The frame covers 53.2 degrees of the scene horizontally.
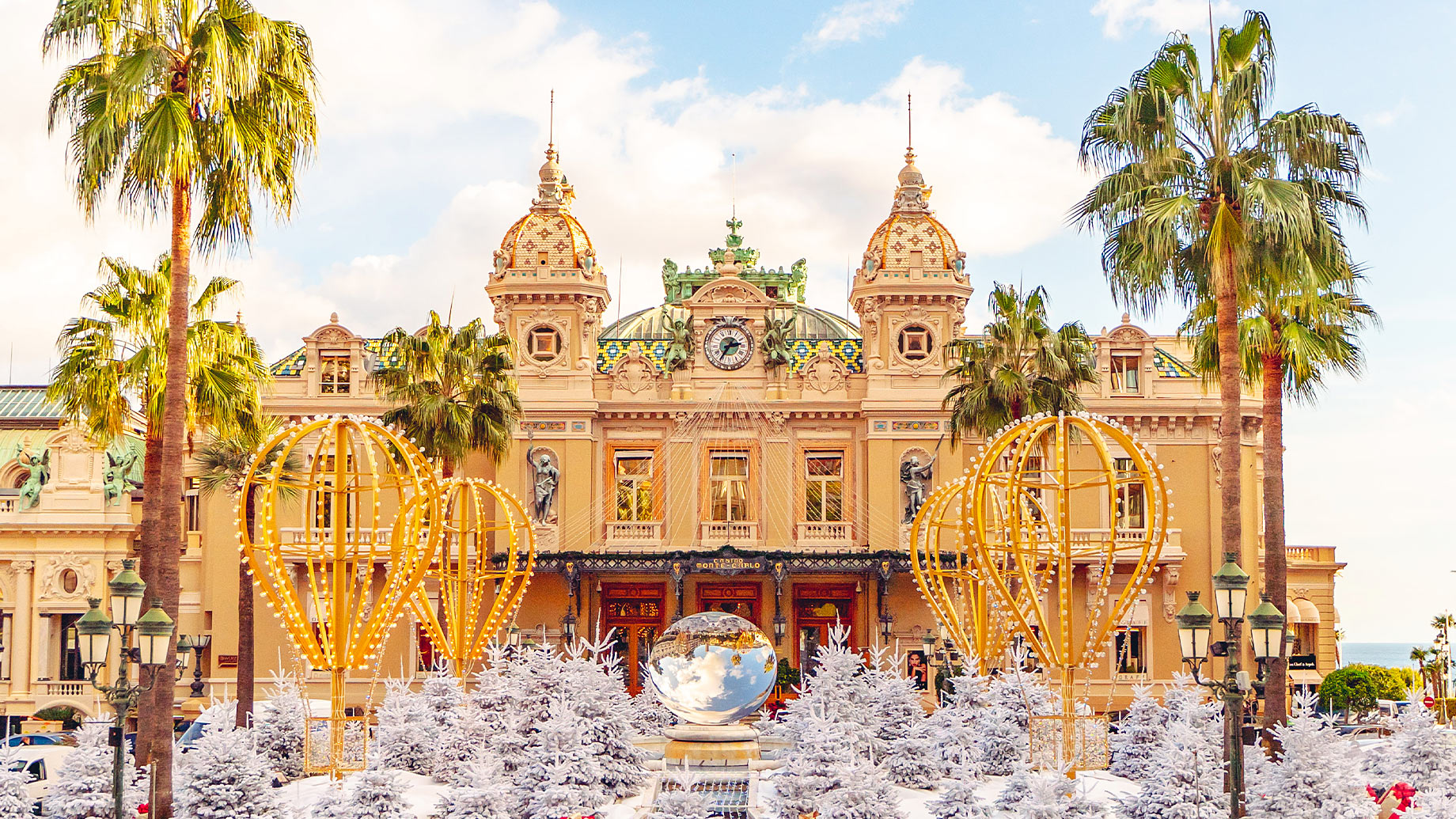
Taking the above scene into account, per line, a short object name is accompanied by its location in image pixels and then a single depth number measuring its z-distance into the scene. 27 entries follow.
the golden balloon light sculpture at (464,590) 26.56
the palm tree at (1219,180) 22.69
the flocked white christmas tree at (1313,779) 17.19
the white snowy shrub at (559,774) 18.56
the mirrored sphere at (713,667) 22.80
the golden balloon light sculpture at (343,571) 21.08
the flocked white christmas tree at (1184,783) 18.23
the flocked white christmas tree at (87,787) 18.62
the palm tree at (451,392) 34.47
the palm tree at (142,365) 26.39
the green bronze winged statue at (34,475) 44.81
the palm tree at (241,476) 33.25
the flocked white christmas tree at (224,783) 18.41
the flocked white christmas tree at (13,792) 17.91
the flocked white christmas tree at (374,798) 17.69
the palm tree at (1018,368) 33.78
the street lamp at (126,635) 17.47
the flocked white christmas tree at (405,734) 23.65
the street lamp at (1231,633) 16.56
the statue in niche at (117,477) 45.09
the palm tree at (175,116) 20.73
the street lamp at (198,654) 28.64
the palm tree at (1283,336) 23.33
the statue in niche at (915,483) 42.97
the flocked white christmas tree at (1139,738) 23.34
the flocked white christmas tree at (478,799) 17.64
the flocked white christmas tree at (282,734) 24.00
